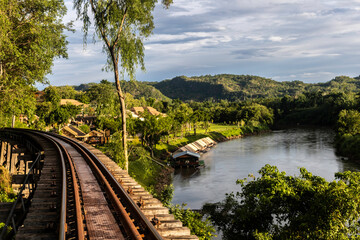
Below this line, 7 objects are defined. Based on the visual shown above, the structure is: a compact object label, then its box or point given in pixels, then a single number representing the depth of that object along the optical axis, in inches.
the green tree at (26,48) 834.2
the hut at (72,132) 2572.3
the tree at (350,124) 2635.3
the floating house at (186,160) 2169.0
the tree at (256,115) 5187.0
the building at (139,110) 4788.4
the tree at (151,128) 2172.7
